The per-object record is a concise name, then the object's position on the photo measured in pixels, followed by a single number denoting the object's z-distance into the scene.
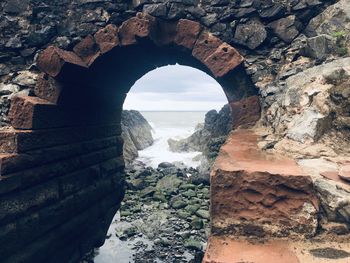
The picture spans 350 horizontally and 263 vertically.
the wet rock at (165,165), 15.63
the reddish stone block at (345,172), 1.97
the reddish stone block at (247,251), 1.69
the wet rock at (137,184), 11.50
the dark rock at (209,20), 4.75
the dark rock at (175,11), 4.81
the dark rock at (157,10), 4.80
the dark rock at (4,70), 5.05
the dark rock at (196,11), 4.79
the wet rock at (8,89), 4.81
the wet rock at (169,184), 11.16
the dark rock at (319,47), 3.82
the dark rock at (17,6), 5.14
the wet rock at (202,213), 8.52
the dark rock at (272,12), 4.57
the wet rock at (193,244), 6.83
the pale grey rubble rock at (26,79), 4.88
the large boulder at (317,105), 2.75
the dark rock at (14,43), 5.10
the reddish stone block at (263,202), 1.92
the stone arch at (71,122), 4.30
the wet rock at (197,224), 7.90
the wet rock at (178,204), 9.46
